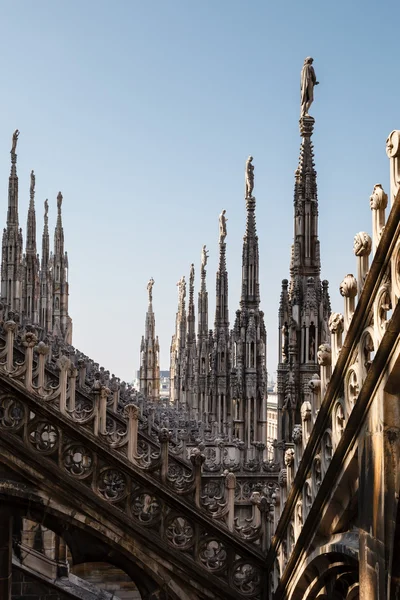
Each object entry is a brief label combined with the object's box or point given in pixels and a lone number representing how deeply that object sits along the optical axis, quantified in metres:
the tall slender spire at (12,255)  37.69
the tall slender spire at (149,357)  61.91
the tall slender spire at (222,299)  31.14
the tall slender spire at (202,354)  36.81
